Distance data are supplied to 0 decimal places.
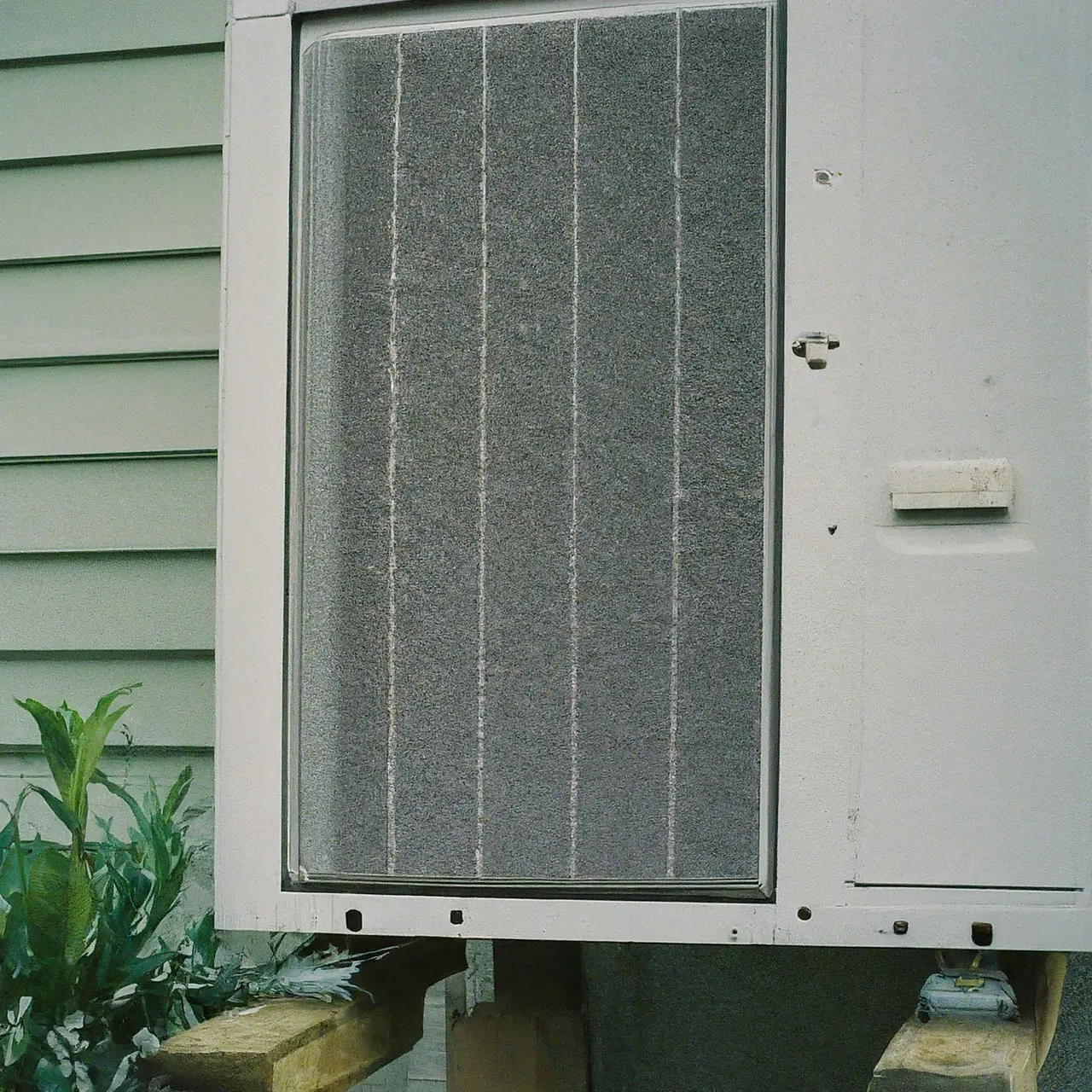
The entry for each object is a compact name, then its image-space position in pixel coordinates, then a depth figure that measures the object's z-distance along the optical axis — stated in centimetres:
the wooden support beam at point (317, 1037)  255
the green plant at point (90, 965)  274
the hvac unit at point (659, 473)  270
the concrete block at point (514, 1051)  292
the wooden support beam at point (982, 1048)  245
